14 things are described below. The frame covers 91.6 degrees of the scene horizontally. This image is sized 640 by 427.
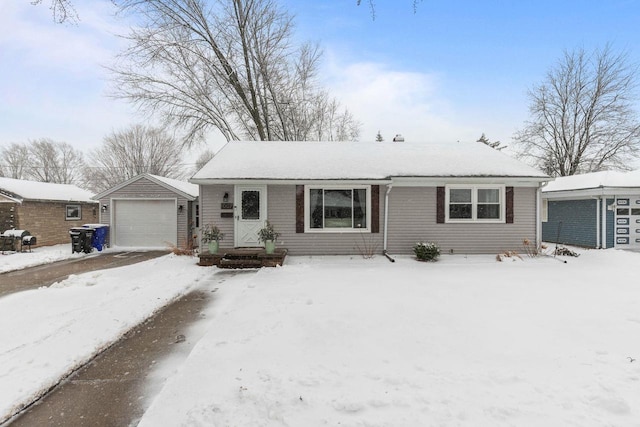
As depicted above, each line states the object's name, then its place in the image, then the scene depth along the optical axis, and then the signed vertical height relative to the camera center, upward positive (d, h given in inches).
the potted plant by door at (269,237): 352.2 -29.2
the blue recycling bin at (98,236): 499.8 -39.9
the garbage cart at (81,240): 478.6 -44.4
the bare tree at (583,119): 805.2 +259.3
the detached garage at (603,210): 449.7 +4.3
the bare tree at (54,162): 1408.7 +227.6
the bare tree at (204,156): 1621.4 +299.5
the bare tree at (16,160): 1376.7 +226.1
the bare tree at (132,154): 1312.7 +244.5
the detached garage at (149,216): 538.9 -8.1
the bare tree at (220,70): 629.3 +309.6
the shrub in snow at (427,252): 360.8 -46.0
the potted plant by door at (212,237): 359.9 -29.9
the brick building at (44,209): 538.0 +3.8
